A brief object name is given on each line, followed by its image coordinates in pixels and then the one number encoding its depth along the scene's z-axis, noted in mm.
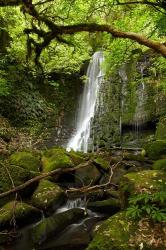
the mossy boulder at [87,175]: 9703
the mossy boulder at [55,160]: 9594
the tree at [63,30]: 5856
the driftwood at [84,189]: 5248
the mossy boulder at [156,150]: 11398
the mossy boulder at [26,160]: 9328
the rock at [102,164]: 10234
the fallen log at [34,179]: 4957
